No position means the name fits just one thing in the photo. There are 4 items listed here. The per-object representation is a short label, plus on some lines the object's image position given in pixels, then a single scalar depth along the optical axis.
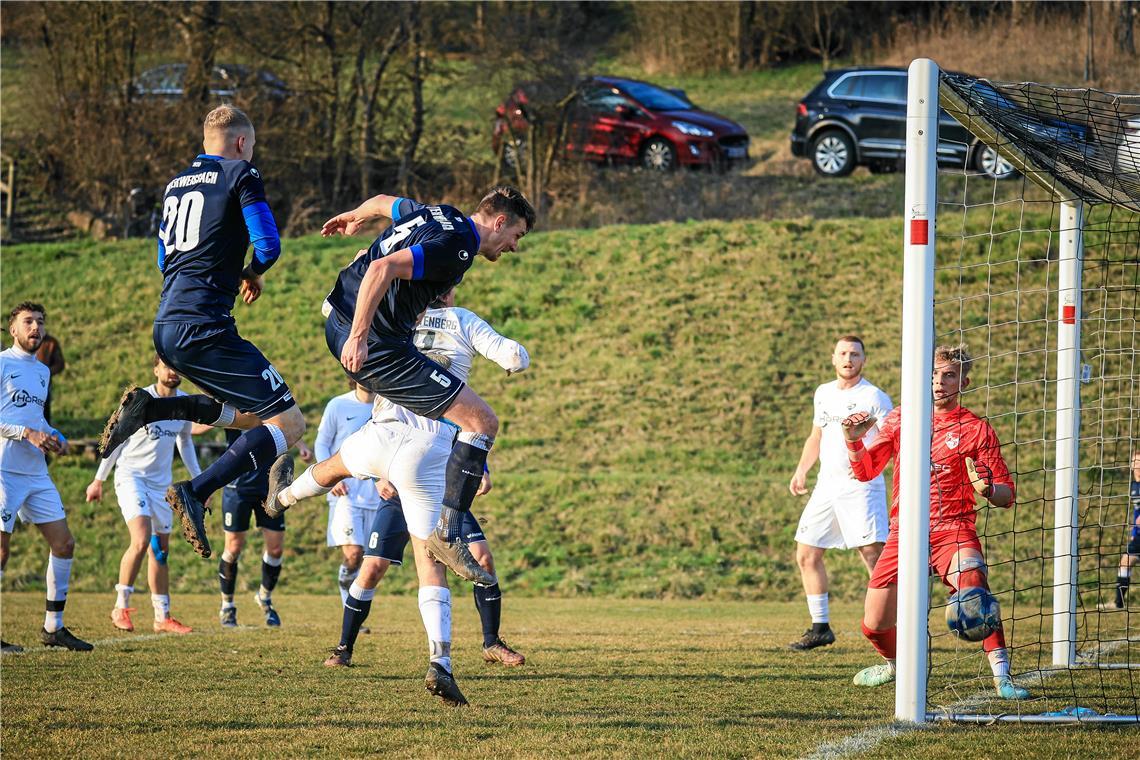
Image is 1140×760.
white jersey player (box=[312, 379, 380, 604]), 19.27
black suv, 48.06
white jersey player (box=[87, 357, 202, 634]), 19.73
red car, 49.69
